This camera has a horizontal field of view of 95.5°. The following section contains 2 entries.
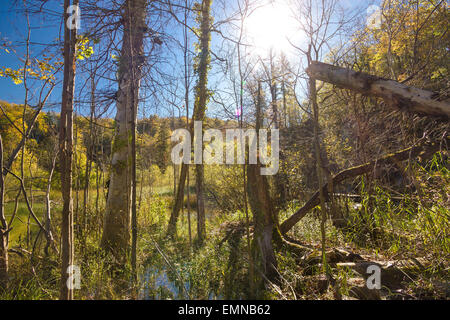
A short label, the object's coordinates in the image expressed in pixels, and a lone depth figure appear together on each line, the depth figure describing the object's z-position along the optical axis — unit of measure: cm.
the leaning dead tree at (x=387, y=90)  224
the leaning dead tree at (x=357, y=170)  267
